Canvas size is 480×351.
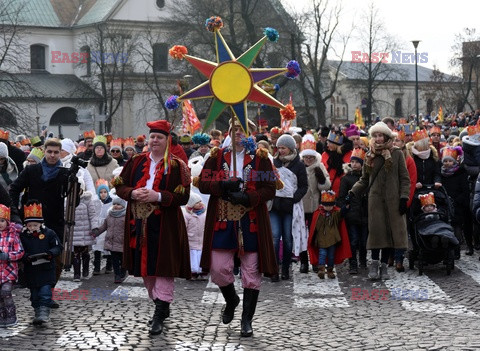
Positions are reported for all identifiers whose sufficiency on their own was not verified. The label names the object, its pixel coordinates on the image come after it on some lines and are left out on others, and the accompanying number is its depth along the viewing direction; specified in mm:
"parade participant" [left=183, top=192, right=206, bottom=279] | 14492
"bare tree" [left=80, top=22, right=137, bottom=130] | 63875
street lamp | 45656
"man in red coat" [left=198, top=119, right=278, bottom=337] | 9430
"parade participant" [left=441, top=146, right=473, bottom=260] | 15797
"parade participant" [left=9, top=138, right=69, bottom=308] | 11531
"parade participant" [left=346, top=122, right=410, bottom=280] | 13367
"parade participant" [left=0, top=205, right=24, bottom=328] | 9914
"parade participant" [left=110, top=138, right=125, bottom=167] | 18578
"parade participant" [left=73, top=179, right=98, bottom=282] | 13938
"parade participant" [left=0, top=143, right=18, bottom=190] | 14531
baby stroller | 13695
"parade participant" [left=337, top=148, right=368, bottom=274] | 14344
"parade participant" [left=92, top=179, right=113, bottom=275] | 14453
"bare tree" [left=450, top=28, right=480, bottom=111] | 67188
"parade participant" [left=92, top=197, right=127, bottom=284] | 13688
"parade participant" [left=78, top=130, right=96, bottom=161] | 19238
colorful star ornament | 9477
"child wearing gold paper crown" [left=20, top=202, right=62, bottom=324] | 10234
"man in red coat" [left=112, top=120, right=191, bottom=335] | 9469
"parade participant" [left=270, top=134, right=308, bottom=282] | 13898
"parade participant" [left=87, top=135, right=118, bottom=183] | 16469
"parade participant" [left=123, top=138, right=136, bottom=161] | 21255
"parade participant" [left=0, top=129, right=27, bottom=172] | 17500
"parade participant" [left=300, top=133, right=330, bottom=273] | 14742
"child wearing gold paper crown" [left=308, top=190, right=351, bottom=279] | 14055
